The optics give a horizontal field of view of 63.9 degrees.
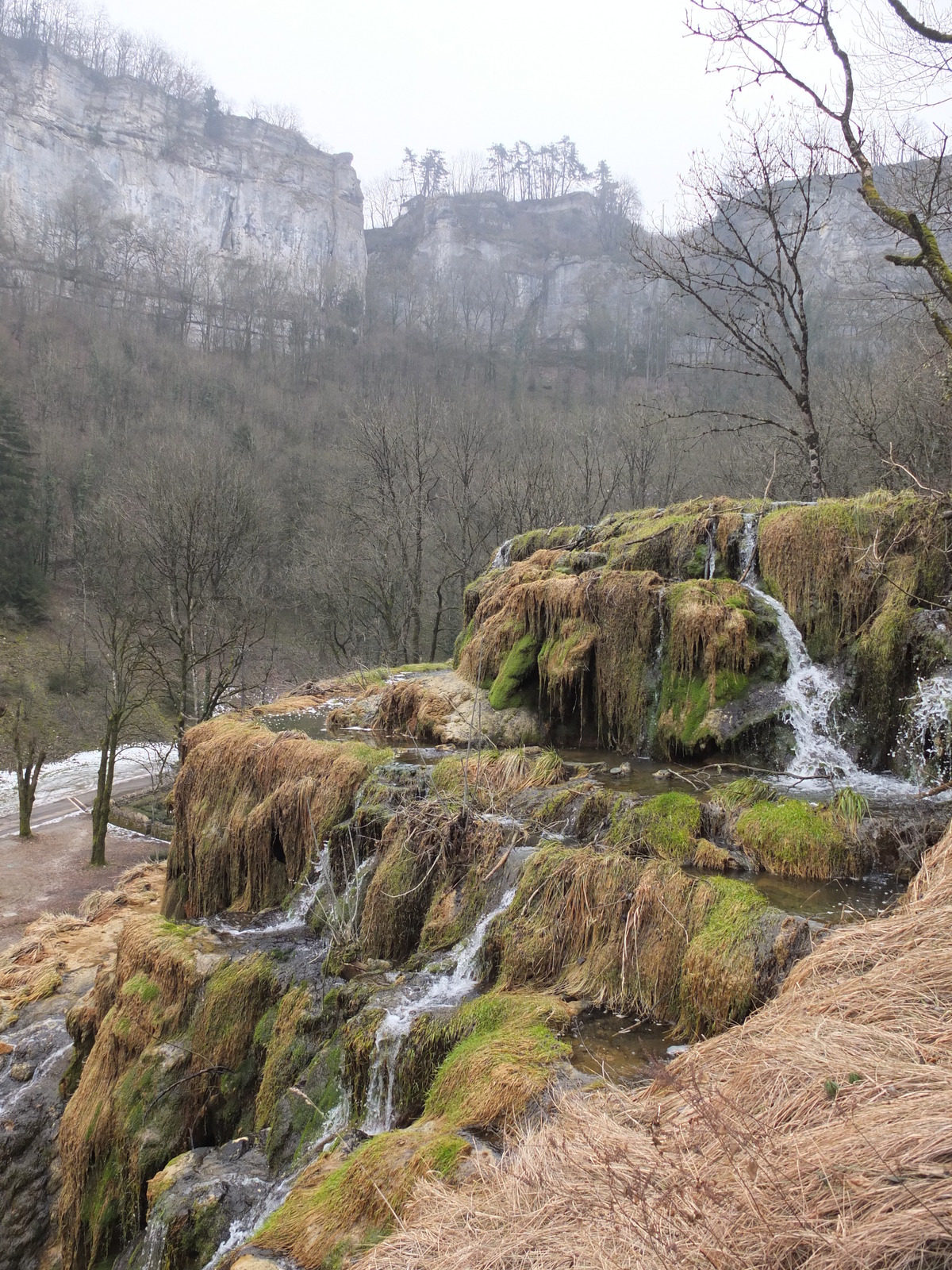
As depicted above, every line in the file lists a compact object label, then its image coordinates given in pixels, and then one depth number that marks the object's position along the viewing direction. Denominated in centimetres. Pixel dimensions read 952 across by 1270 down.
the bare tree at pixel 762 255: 1003
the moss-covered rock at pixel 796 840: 492
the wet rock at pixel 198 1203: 385
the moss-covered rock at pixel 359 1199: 289
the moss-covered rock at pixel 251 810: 700
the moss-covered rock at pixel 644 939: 369
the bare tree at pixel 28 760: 1741
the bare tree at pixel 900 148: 642
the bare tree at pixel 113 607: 1578
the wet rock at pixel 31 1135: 618
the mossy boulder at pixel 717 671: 718
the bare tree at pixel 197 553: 1977
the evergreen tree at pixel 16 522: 2933
